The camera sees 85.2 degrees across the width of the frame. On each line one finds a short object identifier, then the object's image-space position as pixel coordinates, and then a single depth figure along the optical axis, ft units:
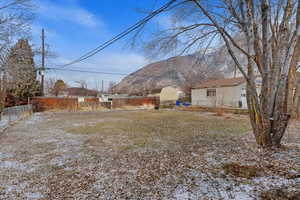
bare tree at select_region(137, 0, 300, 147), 12.36
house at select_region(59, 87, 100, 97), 121.19
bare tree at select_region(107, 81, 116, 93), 151.94
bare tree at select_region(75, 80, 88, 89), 119.77
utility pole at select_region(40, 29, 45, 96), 45.88
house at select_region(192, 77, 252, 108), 54.39
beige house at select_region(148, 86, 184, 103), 107.04
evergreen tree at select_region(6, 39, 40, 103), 23.66
